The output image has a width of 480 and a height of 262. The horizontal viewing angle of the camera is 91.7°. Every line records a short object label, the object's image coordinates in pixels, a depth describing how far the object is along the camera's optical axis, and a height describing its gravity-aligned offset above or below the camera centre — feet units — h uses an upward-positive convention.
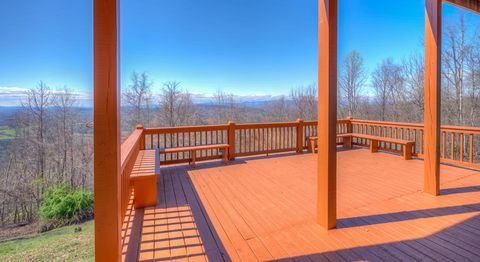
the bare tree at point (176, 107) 41.29 +3.42
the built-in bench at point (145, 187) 9.62 -2.58
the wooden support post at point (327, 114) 7.07 +0.37
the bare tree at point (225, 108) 45.16 +3.49
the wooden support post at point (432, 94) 9.50 +1.28
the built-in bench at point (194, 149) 15.81 -1.63
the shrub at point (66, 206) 21.61 -7.66
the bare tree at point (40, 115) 24.73 +1.21
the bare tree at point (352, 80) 42.78 +8.47
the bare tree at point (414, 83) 38.52 +7.13
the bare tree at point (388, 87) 42.37 +7.10
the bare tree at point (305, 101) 46.62 +5.04
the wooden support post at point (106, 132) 4.29 -0.11
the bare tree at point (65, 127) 26.23 -0.11
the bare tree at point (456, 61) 33.81 +9.61
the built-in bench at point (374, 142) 16.76 -1.32
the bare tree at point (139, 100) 37.60 +4.35
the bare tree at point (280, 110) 47.33 +3.21
